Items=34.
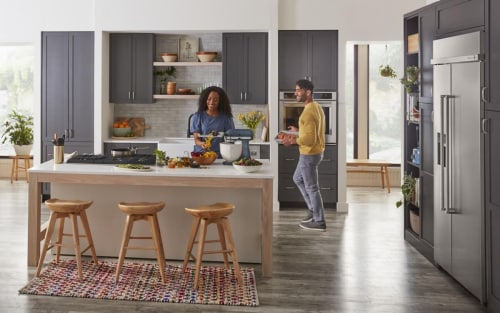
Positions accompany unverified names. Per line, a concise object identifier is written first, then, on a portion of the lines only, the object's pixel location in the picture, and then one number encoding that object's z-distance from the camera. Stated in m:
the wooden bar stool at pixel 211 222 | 5.05
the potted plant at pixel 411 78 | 6.48
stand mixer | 6.02
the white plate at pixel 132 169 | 5.42
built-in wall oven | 8.73
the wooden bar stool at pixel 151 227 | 5.18
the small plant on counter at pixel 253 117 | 7.54
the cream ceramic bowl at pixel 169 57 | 9.16
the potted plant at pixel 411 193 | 6.59
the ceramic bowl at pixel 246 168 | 5.41
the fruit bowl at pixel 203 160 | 5.81
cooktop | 5.86
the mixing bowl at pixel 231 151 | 5.89
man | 7.04
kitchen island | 5.38
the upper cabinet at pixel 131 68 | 9.09
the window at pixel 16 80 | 11.55
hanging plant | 9.86
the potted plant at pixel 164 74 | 9.41
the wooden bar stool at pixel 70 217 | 5.24
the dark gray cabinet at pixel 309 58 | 8.79
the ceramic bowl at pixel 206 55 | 9.13
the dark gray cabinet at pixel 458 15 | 4.76
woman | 6.73
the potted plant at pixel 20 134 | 10.83
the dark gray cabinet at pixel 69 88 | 9.09
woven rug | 4.82
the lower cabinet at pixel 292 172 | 8.84
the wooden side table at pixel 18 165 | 10.79
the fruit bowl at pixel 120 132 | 9.20
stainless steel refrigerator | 4.69
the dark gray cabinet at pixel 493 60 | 4.37
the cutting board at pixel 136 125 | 9.58
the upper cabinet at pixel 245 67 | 8.91
